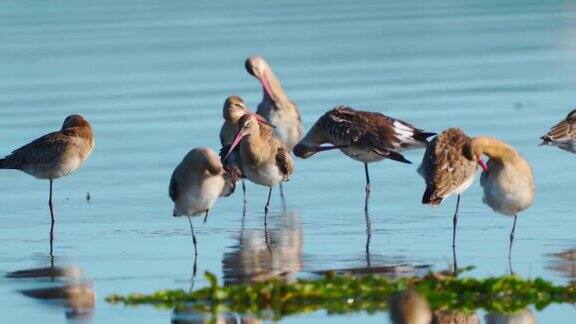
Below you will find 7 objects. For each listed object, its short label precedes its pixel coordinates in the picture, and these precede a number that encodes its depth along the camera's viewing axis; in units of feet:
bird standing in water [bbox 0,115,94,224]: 48.83
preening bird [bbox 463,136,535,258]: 39.96
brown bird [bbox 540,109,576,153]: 49.65
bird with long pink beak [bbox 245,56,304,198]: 57.06
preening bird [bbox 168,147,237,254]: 42.06
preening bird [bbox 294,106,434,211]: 49.65
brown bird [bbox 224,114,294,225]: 46.39
